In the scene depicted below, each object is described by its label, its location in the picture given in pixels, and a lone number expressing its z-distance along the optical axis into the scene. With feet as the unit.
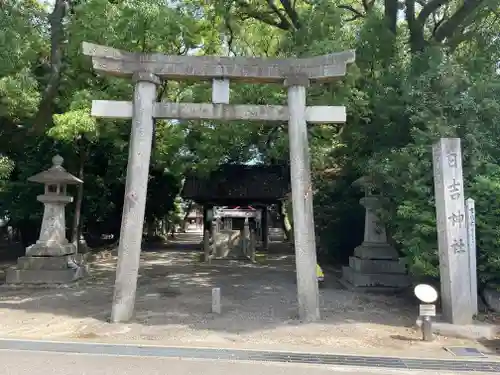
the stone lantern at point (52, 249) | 41.63
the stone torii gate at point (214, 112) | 26.68
